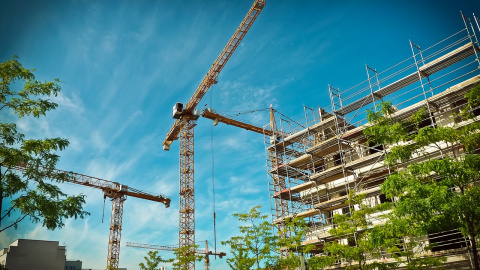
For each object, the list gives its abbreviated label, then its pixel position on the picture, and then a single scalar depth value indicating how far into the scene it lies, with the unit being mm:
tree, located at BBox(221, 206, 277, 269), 26388
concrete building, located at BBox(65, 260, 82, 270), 83250
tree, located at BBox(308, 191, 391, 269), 22561
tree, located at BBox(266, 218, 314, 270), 25922
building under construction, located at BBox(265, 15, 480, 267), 28547
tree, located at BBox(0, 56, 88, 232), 13711
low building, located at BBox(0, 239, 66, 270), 51312
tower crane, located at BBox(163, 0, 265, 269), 61812
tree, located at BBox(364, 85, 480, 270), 17484
